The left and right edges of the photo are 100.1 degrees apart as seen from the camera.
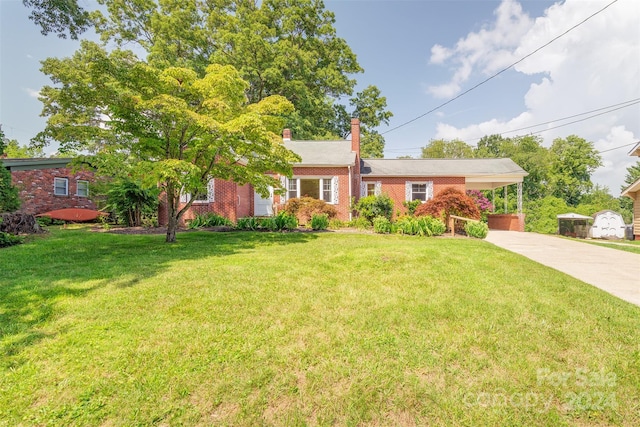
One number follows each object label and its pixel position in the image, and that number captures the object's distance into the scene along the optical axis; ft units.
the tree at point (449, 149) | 144.36
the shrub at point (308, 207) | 42.27
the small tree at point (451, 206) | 35.86
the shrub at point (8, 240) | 22.31
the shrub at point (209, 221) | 38.19
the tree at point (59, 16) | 23.12
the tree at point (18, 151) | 91.86
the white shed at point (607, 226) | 52.90
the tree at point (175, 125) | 20.04
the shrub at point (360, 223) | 38.95
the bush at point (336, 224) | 39.87
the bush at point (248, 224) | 34.68
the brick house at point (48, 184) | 41.57
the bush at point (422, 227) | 32.73
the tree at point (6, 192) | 24.66
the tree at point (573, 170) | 101.14
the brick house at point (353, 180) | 43.42
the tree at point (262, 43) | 71.97
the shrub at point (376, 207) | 40.32
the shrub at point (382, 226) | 33.91
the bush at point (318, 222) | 35.88
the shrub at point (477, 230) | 32.42
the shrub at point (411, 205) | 49.21
